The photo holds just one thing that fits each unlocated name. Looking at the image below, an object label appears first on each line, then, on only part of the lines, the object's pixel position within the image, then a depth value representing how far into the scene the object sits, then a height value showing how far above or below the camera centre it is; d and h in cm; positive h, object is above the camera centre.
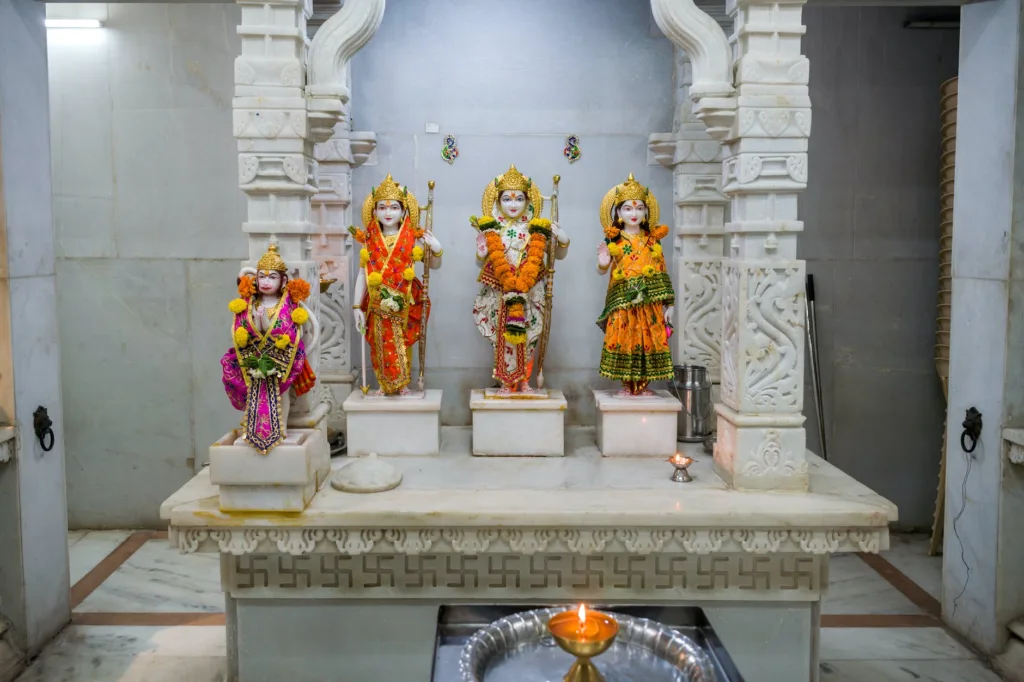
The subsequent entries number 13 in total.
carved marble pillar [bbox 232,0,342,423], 427 +74
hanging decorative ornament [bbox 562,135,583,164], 586 +84
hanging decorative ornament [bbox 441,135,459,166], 584 +83
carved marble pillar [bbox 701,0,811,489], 421 +17
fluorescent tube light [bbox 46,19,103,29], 603 +167
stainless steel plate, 228 -94
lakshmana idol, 494 +3
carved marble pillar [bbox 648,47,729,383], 546 +26
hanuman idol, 400 -28
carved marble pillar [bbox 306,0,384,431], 555 +21
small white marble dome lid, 431 -89
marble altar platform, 420 -137
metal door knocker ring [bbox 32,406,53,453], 477 -72
